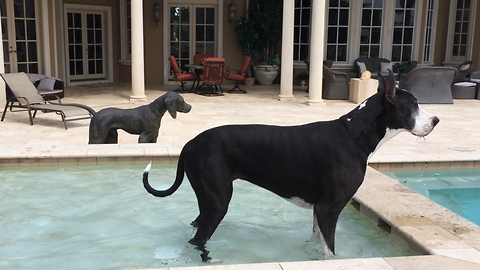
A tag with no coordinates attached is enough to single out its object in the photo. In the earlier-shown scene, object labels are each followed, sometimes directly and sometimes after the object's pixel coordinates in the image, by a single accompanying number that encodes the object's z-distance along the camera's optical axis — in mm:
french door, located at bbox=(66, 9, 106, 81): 14039
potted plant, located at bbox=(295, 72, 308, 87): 14297
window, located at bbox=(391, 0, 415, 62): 14414
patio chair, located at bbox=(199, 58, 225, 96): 11594
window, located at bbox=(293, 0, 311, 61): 14516
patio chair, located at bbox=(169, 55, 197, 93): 12110
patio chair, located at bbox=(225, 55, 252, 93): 12539
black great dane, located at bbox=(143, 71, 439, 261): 3057
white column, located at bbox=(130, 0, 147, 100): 10367
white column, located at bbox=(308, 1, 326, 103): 10492
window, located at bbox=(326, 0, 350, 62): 14156
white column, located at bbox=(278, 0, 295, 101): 10930
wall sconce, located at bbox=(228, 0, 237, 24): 14406
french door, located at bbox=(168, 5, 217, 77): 14602
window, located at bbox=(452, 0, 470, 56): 15117
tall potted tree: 14266
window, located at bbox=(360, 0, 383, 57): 14203
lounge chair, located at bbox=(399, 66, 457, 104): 10844
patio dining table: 12297
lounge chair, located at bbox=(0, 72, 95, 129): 7523
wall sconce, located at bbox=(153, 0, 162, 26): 14070
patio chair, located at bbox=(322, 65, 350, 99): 11469
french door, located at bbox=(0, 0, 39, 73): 11141
